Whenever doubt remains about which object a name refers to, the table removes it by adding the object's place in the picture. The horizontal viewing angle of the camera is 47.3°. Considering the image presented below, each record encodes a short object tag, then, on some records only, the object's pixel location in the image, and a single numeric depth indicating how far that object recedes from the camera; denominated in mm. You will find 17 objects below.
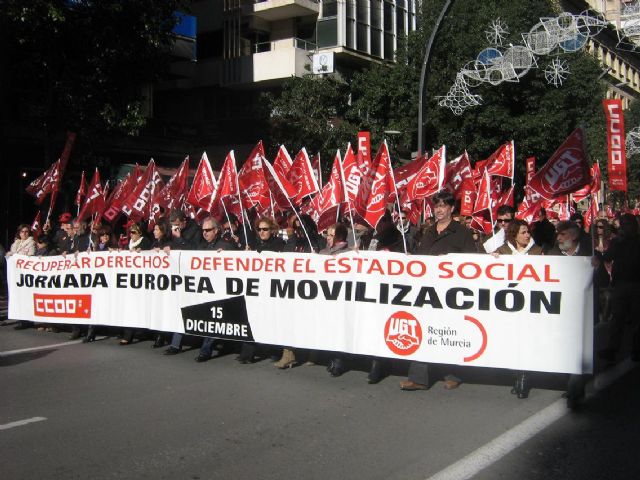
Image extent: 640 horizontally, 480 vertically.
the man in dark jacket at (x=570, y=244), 7039
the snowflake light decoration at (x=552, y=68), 21558
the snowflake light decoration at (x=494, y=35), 20938
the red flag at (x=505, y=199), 14941
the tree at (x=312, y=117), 22656
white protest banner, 6449
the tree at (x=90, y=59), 16125
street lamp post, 13580
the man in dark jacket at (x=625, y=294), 8289
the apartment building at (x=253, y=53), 28234
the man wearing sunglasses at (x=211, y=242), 8516
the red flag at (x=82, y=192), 13095
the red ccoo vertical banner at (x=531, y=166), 16516
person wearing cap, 12180
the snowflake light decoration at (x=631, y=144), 30380
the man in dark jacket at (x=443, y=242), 7023
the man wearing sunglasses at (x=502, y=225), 7829
